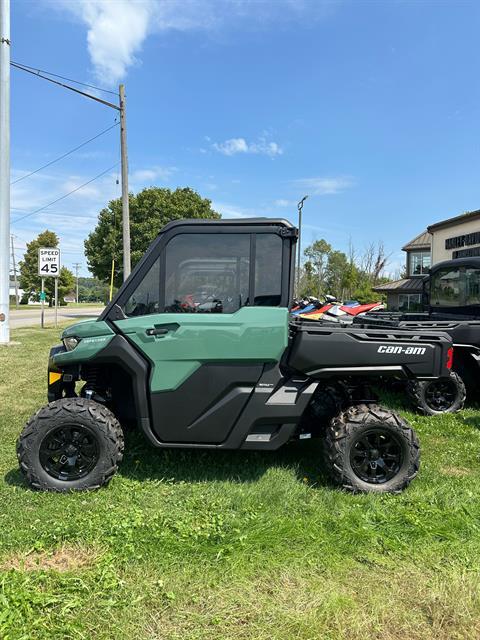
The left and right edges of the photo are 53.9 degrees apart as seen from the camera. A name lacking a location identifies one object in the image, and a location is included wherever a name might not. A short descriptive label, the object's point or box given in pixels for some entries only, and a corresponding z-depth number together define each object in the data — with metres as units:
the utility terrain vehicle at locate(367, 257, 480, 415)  5.96
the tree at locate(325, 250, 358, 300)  45.22
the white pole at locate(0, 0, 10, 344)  13.07
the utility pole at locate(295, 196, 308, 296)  28.52
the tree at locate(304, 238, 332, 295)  57.62
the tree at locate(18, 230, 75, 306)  53.28
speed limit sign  16.52
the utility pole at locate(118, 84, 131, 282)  16.03
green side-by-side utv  3.44
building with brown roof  26.39
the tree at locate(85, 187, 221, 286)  31.08
